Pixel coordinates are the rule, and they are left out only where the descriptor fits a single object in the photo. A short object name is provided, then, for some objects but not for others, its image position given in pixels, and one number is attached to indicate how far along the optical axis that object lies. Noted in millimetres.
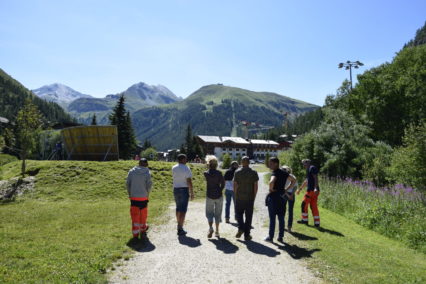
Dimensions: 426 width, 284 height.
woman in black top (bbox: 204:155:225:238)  9164
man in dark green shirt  8867
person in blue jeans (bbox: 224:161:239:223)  11570
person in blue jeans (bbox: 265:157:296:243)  8812
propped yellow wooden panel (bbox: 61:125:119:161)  28719
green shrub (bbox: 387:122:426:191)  18453
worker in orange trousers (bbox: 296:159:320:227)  11039
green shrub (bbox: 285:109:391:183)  25469
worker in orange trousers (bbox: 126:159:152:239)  9000
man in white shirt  9375
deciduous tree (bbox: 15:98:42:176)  23438
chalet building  131500
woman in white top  10148
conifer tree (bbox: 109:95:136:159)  55812
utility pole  56406
